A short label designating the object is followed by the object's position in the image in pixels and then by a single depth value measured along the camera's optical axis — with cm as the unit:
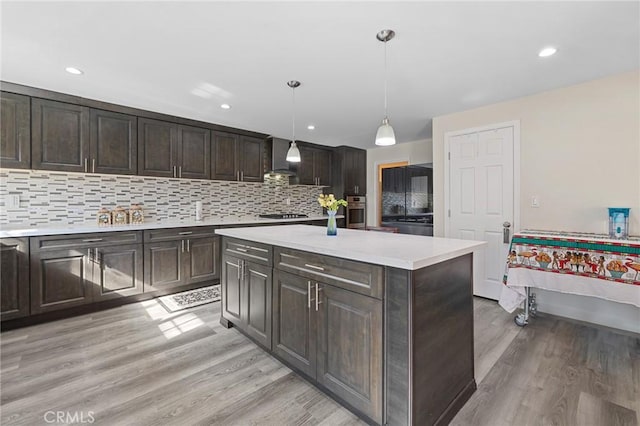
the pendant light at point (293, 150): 278
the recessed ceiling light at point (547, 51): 217
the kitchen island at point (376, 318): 135
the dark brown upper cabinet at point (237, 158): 417
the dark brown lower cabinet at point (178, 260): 341
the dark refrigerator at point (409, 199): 472
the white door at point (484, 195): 329
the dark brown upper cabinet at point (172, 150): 356
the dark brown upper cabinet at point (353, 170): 569
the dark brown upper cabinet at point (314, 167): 535
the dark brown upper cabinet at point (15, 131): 273
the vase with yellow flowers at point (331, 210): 223
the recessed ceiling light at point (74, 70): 246
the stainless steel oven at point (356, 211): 579
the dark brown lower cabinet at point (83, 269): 274
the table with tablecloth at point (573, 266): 222
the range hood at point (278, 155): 482
